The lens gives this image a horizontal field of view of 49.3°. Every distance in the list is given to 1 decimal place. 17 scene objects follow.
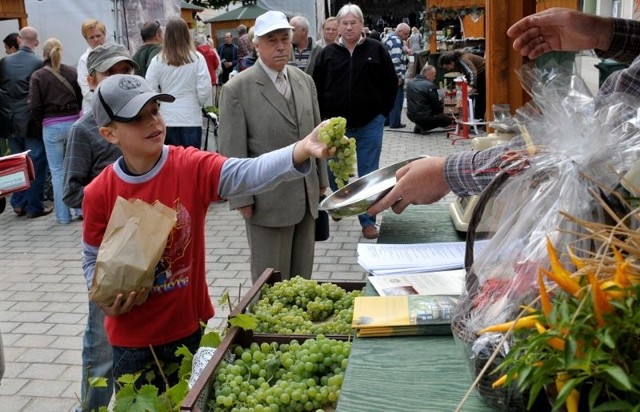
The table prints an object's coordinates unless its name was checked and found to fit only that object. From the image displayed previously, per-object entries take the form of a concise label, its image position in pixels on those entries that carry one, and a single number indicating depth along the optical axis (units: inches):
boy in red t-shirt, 105.1
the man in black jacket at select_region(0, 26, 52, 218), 326.3
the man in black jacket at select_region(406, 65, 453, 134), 516.1
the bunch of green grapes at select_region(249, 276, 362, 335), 89.7
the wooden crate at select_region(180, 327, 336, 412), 70.0
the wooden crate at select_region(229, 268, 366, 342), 86.2
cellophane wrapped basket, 51.9
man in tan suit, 166.1
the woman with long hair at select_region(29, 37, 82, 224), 303.7
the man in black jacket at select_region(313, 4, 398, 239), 263.4
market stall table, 58.9
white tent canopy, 374.9
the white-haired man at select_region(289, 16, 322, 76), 317.4
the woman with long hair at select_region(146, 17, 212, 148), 293.7
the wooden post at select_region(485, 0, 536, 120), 133.9
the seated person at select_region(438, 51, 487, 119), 520.7
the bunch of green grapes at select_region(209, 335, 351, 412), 73.0
